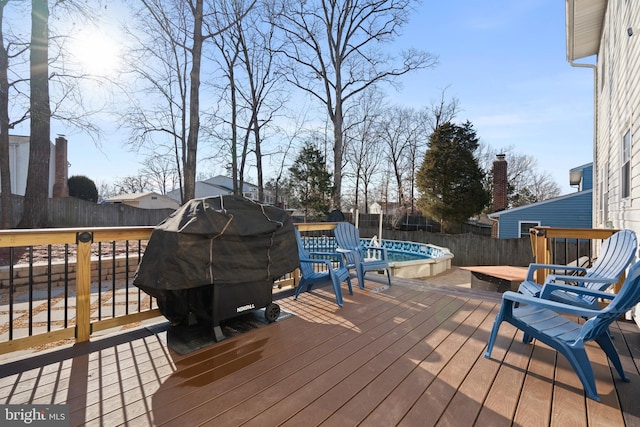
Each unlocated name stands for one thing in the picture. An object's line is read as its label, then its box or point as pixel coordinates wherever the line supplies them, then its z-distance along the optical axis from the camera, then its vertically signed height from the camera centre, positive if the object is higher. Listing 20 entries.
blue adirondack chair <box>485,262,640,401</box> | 1.67 -0.72
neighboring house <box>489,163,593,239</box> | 12.23 +0.07
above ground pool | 8.62 -1.55
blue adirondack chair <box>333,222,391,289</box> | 4.11 -0.52
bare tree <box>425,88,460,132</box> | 20.20 +6.91
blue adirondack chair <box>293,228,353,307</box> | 3.46 -0.70
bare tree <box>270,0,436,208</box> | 13.68 +7.59
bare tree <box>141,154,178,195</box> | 21.19 +3.30
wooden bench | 5.40 -1.18
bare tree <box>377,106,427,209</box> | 23.48 +5.62
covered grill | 2.20 -0.36
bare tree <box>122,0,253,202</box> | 9.09 +5.90
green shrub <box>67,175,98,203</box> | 21.69 +1.67
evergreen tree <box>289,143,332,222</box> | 17.38 +1.83
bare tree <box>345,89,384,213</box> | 20.19 +4.88
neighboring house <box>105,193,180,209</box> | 27.14 +1.04
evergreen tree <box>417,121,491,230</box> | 17.50 +1.96
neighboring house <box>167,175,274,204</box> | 31.94 +2.53
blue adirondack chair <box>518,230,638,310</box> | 2.47 -0.50
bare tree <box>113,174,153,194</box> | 34.88 +3.06
